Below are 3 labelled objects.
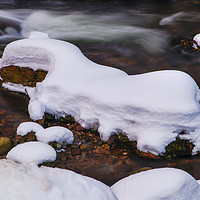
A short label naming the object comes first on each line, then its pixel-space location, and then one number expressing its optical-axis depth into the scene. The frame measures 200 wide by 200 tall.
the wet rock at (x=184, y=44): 7.47
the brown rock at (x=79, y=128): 3.99
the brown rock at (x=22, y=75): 4.90
